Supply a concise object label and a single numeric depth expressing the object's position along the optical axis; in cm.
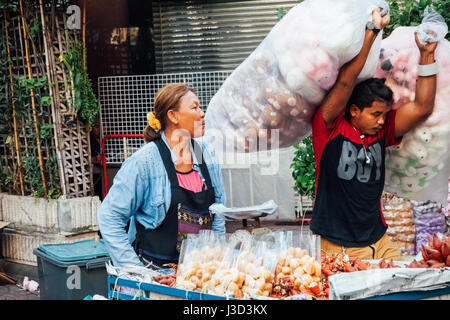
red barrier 573
